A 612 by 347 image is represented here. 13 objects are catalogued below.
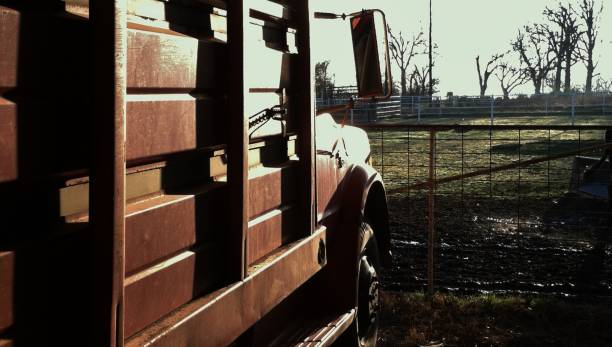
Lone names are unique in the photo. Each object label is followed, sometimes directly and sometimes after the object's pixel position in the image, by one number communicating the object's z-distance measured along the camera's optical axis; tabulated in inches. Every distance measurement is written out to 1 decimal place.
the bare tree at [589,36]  2281.0
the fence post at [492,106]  1521.4
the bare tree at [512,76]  2672.2
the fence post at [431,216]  275.8
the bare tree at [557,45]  2389.3
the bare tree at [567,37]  2322.1
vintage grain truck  67.3
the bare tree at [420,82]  2306.8
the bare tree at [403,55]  2374.5
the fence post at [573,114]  1393.0
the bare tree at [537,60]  2502.5
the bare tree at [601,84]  2589.6
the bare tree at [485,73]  2571.4
